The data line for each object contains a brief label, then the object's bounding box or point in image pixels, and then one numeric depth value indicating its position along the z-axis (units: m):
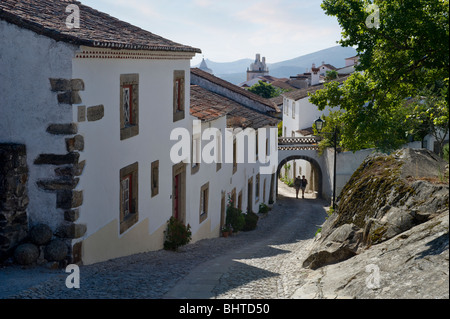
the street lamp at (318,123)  21.75
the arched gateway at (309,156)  38.88
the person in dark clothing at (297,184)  40.56
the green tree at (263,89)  77.12
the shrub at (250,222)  26.92
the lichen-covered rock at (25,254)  11.02
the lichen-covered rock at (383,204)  9.72
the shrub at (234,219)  25.00
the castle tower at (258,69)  128.38
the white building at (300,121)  45.54
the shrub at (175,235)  16.51
